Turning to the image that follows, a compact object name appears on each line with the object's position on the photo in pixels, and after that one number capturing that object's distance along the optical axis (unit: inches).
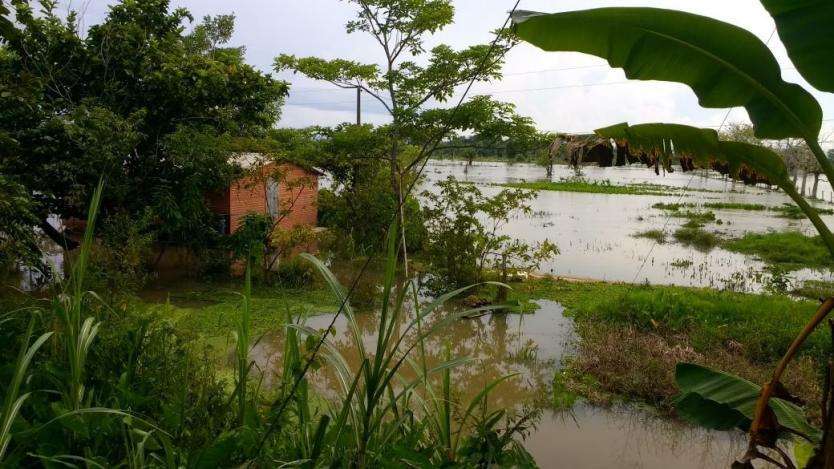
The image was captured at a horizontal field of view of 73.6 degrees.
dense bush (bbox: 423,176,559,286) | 322.3
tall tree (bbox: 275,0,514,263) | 353.9
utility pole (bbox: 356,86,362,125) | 653.0
